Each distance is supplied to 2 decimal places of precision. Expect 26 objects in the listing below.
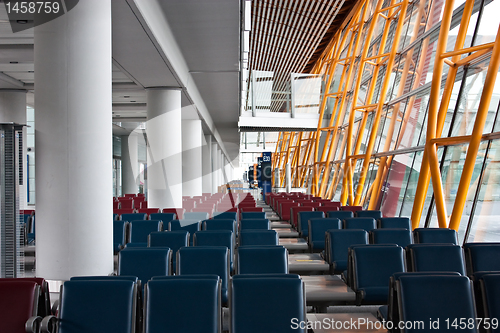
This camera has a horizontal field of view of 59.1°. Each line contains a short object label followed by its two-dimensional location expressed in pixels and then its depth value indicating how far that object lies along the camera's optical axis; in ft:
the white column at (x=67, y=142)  17.30
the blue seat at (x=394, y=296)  11.74
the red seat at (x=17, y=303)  11.54
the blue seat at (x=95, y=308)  11.56
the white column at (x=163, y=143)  43.86
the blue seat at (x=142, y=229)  27.25
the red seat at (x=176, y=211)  37.52
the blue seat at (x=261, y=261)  16.20
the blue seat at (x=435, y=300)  11.41
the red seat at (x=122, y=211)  37.73
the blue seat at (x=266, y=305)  11.32
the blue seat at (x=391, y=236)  22.12
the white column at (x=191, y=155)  71.72
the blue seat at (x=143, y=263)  16.76
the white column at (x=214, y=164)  118.10
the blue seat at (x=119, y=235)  27.63
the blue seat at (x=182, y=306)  11.36
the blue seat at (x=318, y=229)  27.76
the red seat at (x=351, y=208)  40.91
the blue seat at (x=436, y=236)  21.71
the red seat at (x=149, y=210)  37.17
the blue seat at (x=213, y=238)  21.95
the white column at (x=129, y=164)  105.29
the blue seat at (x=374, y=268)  16.17
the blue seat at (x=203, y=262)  16.84
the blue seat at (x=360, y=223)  27.43
